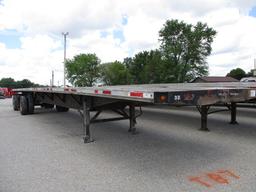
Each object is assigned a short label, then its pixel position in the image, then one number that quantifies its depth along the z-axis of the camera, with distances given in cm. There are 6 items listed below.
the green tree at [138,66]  4632
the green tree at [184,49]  3534
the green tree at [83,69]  5586
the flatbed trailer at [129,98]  231
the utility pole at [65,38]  3003
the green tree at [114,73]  5317
